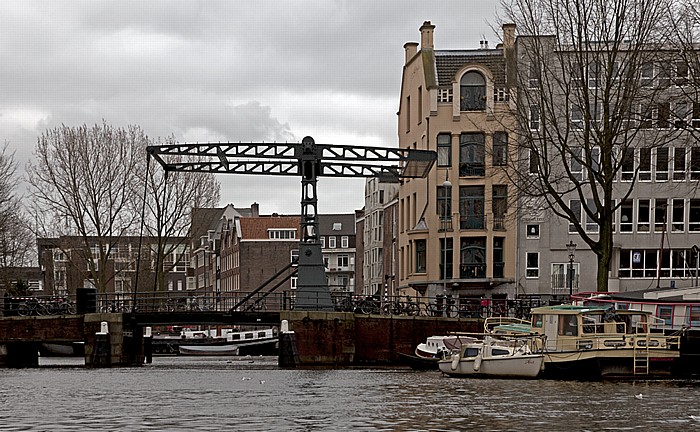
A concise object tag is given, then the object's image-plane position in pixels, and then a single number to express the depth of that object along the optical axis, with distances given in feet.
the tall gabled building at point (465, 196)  219.20
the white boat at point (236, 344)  277.64
